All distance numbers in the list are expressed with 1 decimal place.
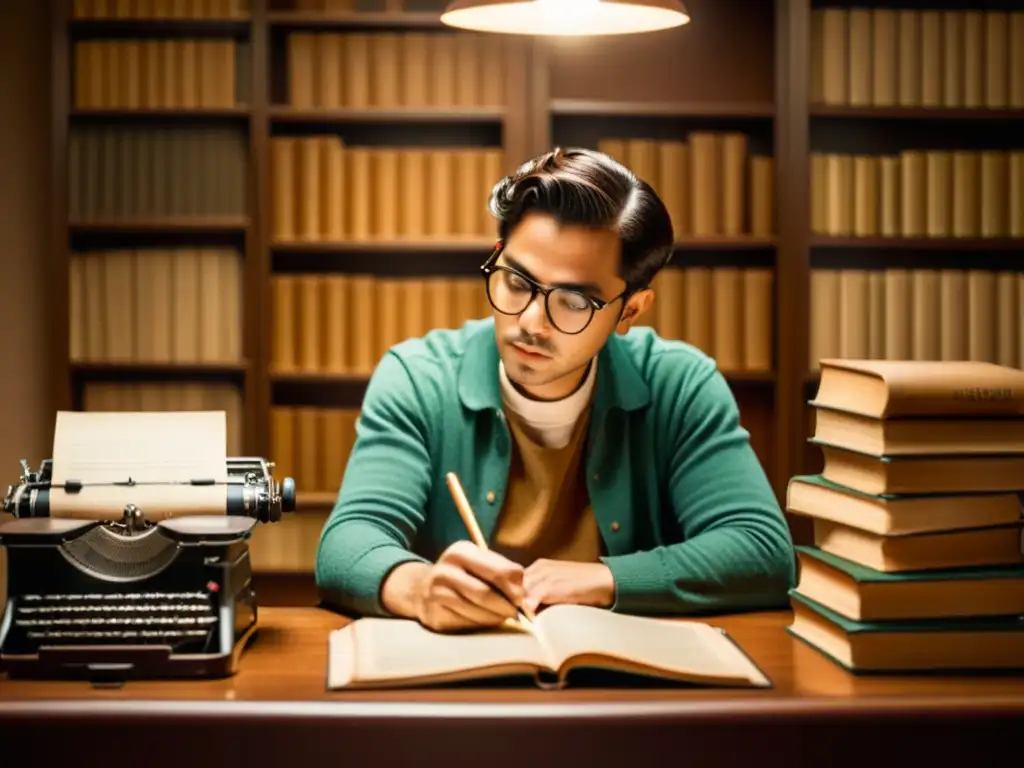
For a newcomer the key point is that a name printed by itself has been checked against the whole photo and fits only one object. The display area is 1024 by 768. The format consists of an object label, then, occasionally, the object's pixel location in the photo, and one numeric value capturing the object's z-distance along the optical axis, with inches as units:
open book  47.8
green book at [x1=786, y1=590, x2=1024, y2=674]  50.9
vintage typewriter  49.8
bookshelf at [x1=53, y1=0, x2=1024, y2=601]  138.6
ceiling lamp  73.6
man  63.4
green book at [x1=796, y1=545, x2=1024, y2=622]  51.3
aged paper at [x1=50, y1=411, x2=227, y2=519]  53.9
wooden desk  45.1
